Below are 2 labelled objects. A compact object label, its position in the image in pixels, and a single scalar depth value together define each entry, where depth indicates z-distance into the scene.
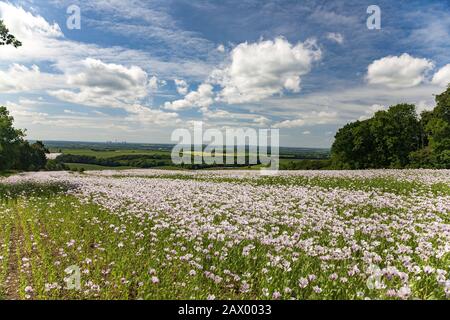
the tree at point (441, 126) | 46.01
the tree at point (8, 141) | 26.17
